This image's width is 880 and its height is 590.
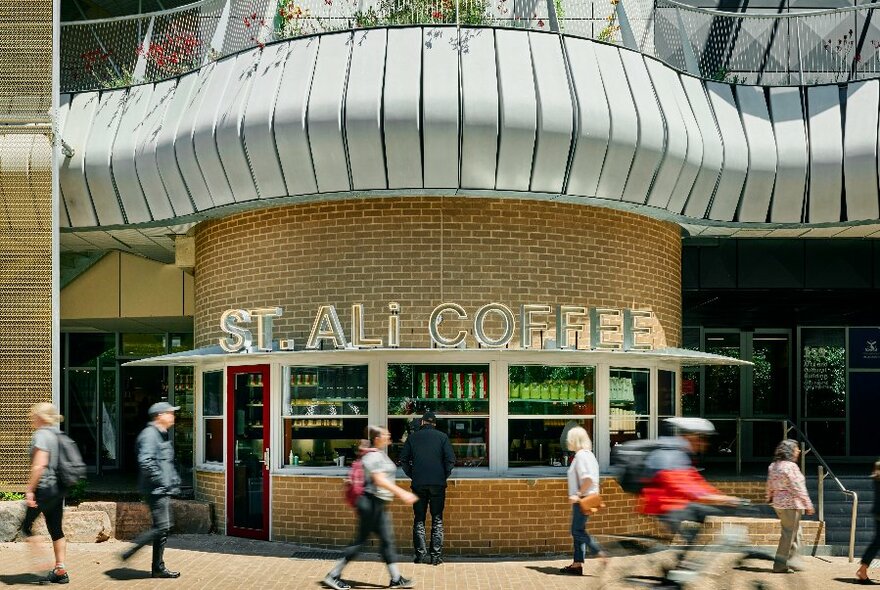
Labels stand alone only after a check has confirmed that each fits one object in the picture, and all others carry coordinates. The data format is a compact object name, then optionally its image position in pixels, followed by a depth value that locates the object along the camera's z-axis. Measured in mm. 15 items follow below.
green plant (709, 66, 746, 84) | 15155
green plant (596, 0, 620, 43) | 14492
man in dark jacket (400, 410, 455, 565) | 12406
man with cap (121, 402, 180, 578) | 11172
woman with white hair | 11836
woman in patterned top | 12227
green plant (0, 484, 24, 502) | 14562
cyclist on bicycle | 9352
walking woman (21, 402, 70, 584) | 10930
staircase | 14380
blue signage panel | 22906
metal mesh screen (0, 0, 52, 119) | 14828
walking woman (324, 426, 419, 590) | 10742
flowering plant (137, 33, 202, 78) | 15570
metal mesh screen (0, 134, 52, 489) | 14578
